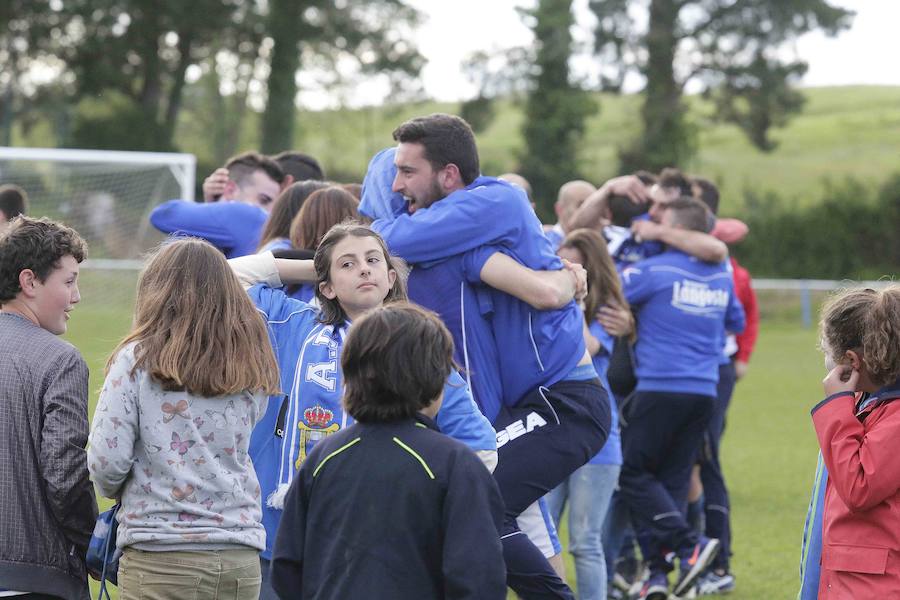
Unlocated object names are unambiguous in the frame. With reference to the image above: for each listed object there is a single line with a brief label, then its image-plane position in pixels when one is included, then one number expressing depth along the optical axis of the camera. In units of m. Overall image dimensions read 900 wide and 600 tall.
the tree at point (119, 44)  71.31
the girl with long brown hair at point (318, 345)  7.68
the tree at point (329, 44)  71.56
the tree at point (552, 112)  72.25
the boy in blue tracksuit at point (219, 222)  10.34
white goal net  45.59
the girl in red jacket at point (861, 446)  7.20
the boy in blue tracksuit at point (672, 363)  14.20
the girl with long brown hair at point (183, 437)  6.82
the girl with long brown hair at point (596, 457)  11.69
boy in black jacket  5.63
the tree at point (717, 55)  76.75
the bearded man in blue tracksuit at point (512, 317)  8.48
